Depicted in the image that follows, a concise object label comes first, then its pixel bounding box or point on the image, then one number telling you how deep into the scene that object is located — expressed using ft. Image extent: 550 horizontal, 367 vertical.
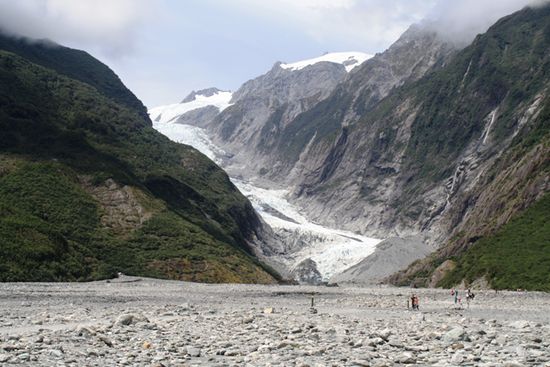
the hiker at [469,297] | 176.29
